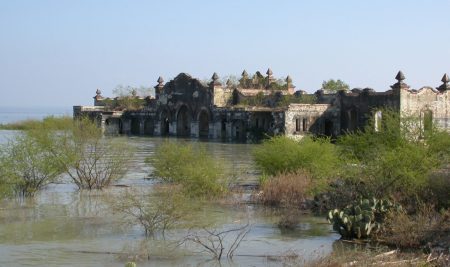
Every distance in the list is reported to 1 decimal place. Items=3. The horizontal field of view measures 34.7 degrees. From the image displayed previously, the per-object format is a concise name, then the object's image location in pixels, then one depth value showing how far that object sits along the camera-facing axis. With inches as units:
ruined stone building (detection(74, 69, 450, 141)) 1955.0
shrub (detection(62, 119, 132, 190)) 865.3
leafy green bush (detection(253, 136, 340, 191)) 842.2
